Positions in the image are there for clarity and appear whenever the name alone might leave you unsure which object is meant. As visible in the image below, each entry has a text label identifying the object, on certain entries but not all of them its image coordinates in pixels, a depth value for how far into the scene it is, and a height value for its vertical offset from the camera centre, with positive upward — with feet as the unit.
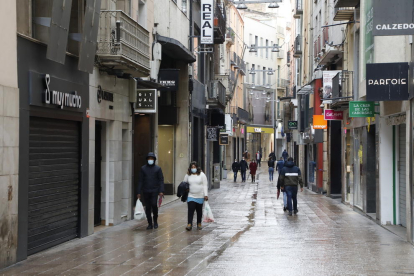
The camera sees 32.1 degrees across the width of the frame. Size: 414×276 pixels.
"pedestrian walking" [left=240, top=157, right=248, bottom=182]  148.87 -3.75
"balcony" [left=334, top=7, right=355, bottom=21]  78.38 +15.13
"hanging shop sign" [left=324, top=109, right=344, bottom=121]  90.07 +4.40
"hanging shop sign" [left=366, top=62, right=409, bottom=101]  48.80 +4.71
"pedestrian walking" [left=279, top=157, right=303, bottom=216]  71.20 -2.96
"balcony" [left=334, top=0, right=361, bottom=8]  72.95 +15.05
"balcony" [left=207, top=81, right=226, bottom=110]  122.42 +9.55
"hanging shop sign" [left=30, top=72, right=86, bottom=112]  41.34 +3.54
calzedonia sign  43.37 +8.08
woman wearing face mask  56.75 -3.25
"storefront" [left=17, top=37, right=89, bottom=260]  40.01 -0.09
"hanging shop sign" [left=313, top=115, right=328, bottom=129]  103.43 +4.05
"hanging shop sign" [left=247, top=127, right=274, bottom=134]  267.80 +7.79
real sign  106.01 +19.13
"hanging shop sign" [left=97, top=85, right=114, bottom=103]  55.11 +4.28
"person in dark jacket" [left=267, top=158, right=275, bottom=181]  148.25 -3.30
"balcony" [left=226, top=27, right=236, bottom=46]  179.79 +28.65
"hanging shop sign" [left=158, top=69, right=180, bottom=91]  81.87 +8.18
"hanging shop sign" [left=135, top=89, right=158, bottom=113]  66.95 +4.56
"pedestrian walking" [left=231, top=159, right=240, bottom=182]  151.14 -3.60
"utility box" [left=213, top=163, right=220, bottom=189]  125.39 -4.57
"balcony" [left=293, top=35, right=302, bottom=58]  152.66 +22.18
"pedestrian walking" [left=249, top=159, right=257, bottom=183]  144.56 -3.52
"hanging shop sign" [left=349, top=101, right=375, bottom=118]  63.67 +3.65
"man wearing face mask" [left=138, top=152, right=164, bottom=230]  56.85 -2.75
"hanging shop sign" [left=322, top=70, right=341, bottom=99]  88.25 +8.43
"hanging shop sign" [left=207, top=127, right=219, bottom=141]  121.29 +2.69
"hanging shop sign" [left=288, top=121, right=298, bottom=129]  150.61 +5.37
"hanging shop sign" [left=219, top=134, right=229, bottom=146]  143.54 +1.98
